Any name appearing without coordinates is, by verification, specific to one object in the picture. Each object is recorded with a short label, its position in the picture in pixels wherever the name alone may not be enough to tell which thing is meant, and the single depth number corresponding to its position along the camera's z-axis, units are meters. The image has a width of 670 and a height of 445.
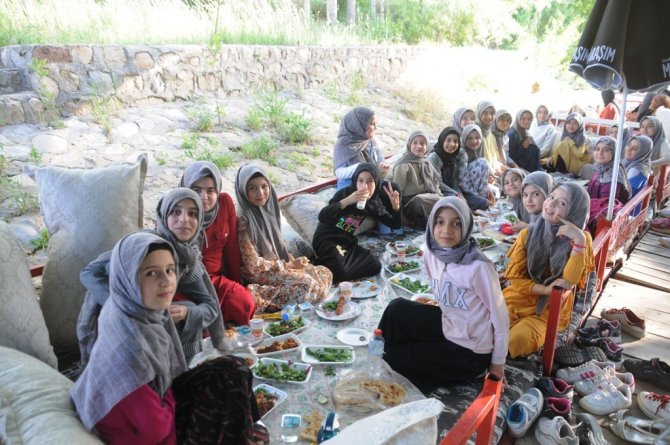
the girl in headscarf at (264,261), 3.60
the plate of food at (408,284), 3.78
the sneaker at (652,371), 3.24
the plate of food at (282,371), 2.69
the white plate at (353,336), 3.11
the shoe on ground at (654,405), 2.88
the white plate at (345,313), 3.36
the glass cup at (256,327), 3.06
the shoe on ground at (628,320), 3.83
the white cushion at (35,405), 1.58
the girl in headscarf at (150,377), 1.76
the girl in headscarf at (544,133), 7.78
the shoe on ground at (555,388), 2.86
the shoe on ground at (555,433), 2.54
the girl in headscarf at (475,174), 5.98
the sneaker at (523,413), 2.62
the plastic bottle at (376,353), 2.73
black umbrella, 3.38
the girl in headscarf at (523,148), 7.23
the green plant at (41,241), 3.83
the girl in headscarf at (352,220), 4.15
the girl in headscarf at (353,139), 5.23
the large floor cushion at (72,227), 2.82
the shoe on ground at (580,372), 3.10
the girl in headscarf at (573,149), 7.12
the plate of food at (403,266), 4.16
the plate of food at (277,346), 2.92
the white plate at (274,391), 2.50
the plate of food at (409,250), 4.47
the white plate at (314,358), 2.84
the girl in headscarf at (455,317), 2.56
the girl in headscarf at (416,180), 5.25
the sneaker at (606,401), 2.93
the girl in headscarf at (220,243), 3.27
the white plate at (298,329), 3.19
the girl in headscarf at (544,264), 3.03
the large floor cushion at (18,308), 2.24
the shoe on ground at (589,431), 2.68
